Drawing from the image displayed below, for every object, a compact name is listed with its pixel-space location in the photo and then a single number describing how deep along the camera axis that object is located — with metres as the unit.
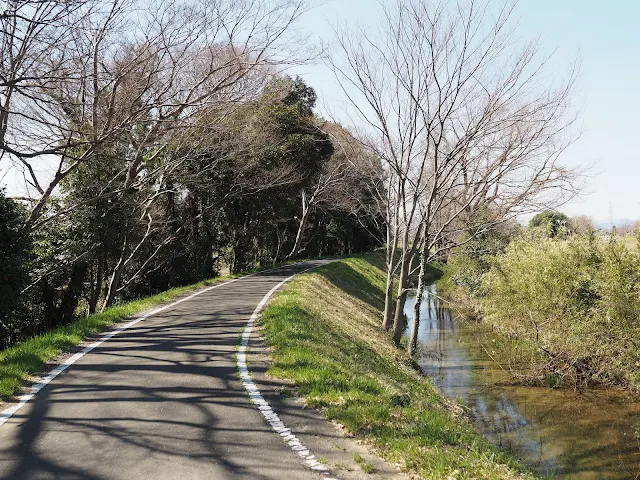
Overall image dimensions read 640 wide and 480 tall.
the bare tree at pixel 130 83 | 12.30
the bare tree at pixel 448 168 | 14.15
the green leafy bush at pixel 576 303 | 12.77
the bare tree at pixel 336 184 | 21.03
